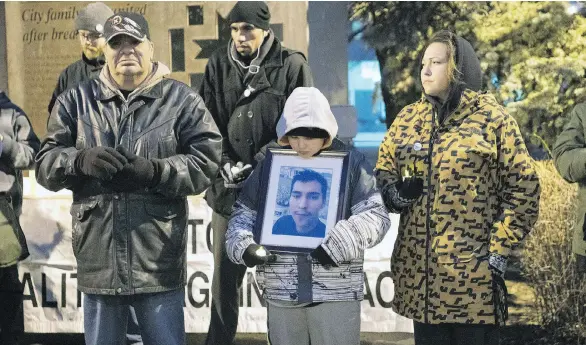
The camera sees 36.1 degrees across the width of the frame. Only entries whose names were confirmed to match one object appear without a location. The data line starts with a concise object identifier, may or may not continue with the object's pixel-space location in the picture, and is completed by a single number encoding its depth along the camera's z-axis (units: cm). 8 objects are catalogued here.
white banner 603
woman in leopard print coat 382
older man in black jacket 386
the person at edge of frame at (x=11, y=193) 480
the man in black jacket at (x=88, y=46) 519
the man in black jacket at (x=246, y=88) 487
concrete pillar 867
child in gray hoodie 373
